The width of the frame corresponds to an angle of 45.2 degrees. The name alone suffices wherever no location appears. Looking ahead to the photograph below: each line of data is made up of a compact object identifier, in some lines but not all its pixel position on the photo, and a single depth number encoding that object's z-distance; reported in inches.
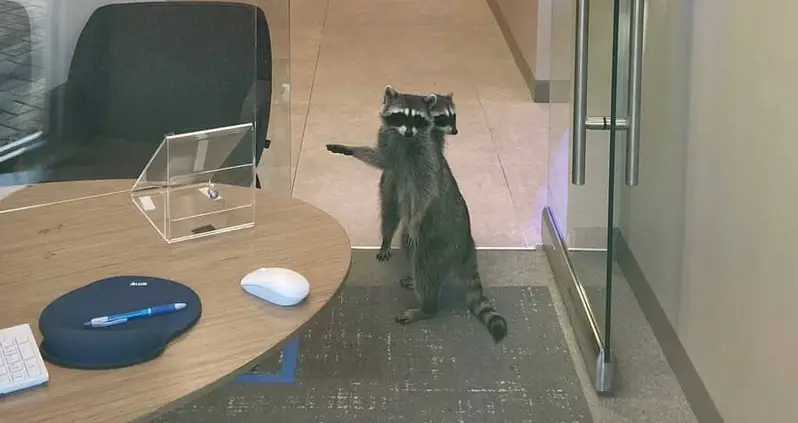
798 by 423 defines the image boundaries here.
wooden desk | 41.7
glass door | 87.4
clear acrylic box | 59.9
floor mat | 89.4
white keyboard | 41.9
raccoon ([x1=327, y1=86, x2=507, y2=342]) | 105.2
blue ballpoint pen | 46.8
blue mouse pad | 44.1
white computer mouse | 49.7
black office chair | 109.4
